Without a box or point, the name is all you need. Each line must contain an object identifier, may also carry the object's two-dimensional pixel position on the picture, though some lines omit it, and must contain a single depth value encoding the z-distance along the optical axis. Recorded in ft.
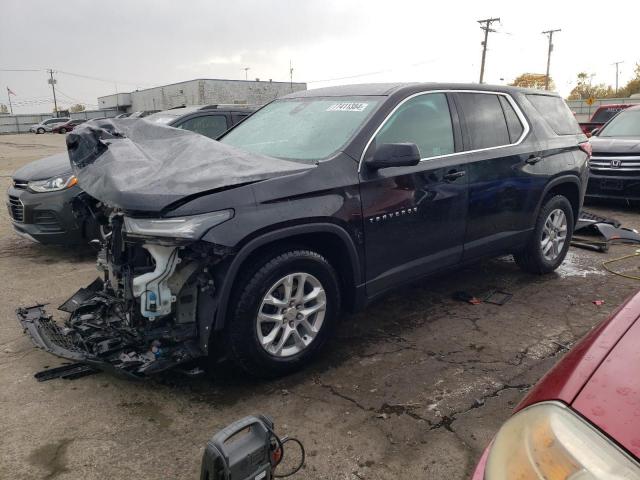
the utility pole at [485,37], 146.86
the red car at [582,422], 3.70
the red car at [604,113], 42.29
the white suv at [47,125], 145.40
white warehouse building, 161.07
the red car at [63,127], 142.41
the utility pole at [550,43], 171.98
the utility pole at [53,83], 297.04
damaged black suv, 9.20
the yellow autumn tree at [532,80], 226.75
